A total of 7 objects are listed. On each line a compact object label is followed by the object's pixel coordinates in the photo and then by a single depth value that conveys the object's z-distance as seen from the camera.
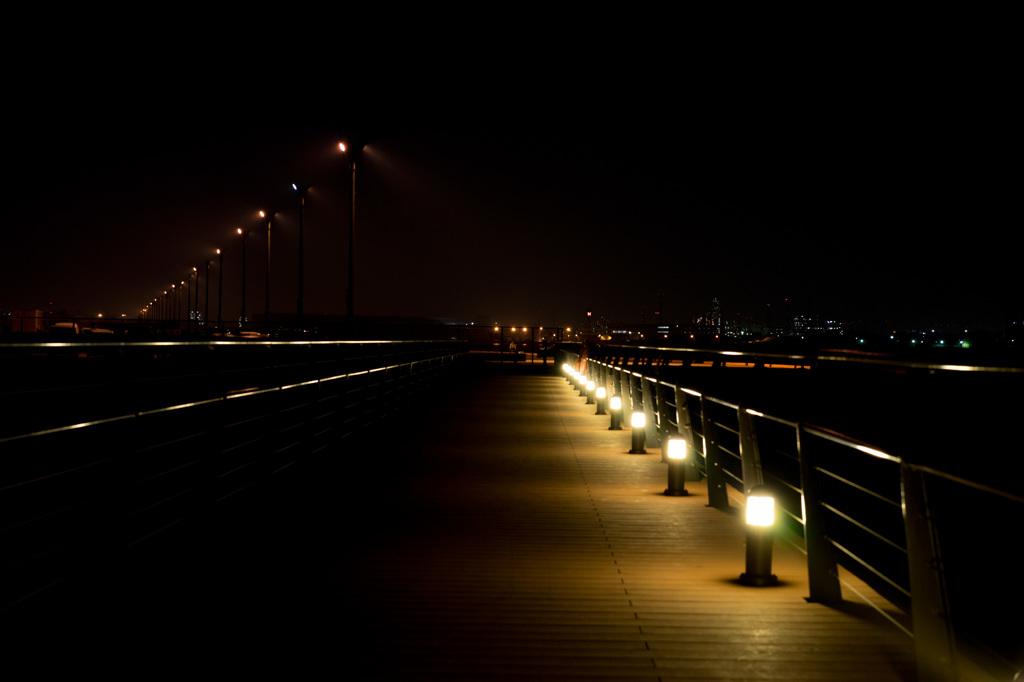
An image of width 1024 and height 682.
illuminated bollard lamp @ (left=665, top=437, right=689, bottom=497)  8.74
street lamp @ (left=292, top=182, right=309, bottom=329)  39.34
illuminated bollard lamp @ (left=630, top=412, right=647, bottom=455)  12.36
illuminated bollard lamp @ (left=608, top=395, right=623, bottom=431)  15.56
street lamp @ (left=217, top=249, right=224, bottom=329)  73.94
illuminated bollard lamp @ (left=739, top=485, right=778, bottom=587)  5.39
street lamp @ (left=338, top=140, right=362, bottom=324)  29.70
